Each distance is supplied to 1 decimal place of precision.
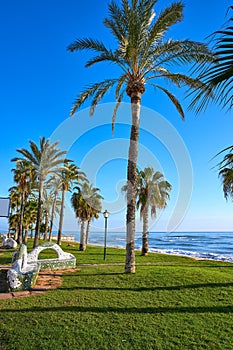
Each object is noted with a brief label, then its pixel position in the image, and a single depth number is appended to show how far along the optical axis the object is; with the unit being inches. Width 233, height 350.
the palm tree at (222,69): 99.5
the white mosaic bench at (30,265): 311.7
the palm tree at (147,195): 853.7
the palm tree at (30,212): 1608.8
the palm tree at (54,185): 1362.9
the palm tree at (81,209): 974.7
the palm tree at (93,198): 1076.3
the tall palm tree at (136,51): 403.4
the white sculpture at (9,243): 960.3
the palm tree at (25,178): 1046.3
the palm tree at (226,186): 436.4
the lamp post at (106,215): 691.3
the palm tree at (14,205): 1617.0
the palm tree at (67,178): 1131.8
